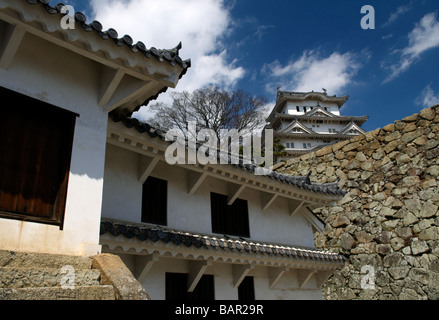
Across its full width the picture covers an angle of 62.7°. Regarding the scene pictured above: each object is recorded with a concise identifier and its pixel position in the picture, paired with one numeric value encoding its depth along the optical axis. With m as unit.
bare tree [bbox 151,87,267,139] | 23.83
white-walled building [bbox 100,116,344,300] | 7.05
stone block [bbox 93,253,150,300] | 3.58
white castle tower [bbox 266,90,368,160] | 50.03
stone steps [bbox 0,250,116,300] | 3.26
